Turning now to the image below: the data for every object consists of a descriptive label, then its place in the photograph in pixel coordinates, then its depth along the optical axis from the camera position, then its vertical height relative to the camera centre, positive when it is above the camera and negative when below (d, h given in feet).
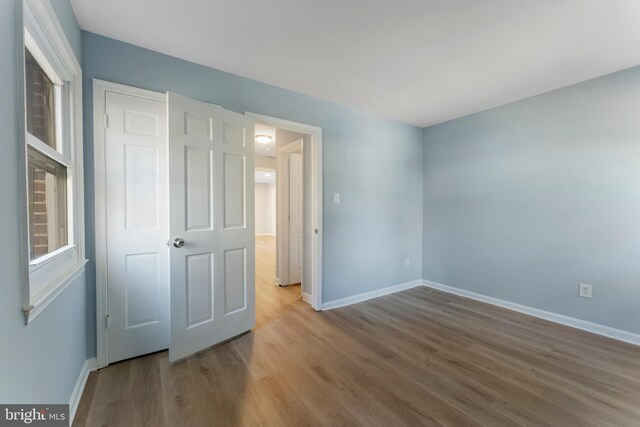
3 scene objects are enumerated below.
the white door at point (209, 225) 6.38 -0.42
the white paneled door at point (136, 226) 6.21 -0.42
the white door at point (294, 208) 12.66 +0.07
